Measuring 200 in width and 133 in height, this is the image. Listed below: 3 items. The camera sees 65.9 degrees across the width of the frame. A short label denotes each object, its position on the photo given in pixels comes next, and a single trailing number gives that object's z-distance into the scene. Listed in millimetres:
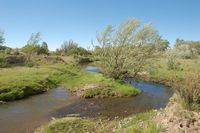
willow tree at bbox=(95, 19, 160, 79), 21181
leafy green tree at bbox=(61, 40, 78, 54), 72293
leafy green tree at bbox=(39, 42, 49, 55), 51132
